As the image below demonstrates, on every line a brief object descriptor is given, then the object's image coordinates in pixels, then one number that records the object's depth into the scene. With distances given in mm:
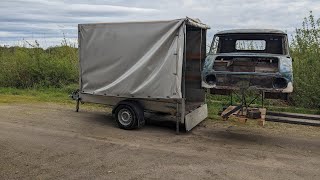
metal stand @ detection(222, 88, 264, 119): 5554
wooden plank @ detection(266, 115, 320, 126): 6408
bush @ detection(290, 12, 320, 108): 7533
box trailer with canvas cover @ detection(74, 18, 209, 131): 5620
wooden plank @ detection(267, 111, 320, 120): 6690
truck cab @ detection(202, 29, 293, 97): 5378
